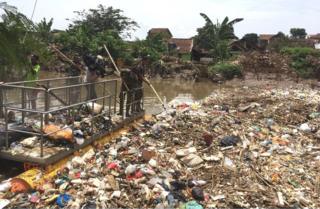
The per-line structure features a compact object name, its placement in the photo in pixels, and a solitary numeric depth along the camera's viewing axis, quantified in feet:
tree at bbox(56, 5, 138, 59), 69.97
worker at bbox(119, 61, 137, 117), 21.90
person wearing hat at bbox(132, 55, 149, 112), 22.85
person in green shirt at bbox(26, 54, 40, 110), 17.39
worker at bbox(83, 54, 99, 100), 21.29
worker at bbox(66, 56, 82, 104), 19.33
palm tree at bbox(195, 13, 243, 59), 69.86
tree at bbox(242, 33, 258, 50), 94.21
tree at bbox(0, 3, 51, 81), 11.25
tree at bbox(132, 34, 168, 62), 72.21
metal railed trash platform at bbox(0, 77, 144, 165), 14.46
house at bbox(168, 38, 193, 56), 93.57
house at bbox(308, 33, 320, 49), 109.96
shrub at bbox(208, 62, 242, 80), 69.26
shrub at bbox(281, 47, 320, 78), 69.83
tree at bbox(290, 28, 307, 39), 158.64
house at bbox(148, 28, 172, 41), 129.19
